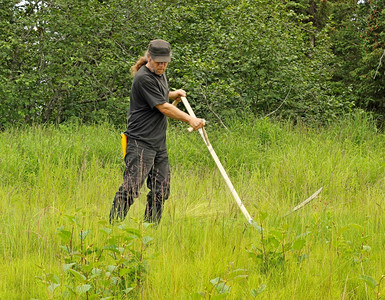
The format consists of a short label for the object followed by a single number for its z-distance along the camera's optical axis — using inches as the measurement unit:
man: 345.4
